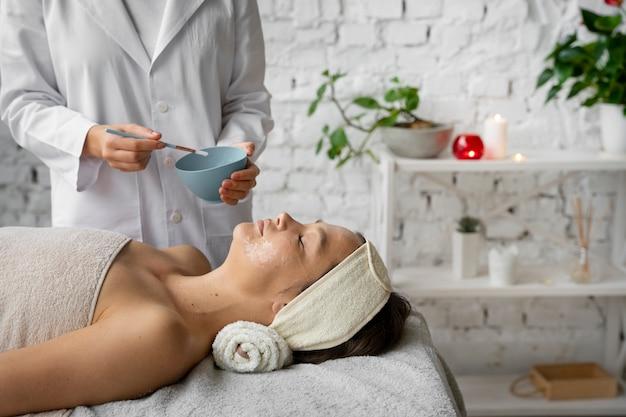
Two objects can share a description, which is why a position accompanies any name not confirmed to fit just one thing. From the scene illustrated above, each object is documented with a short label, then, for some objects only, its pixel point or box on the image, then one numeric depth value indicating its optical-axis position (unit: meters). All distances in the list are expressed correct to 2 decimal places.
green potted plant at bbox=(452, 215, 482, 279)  2.89
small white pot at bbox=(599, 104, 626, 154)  2.86
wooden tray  3.00
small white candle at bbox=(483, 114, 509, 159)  2.79
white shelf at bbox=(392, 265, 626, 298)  2.85
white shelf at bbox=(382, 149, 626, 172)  2.74
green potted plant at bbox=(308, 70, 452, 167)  2.76
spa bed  1.40
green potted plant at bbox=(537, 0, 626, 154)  2.66
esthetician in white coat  1.83
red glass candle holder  2.76
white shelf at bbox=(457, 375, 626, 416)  2.98
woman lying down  1.41
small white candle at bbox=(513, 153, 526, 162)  2.76
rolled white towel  1.57
